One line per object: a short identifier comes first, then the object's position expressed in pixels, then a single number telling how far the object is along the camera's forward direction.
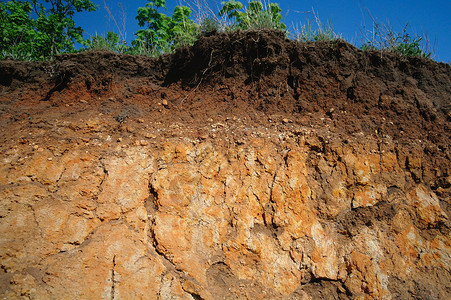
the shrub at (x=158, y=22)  7.10
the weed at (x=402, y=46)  4.52
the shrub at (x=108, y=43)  4.57
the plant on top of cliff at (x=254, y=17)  4.26
